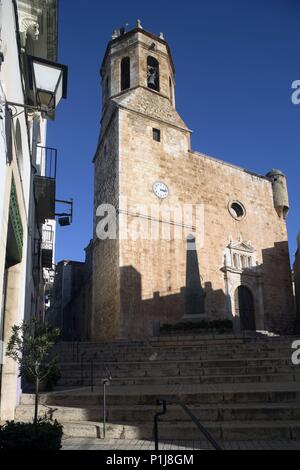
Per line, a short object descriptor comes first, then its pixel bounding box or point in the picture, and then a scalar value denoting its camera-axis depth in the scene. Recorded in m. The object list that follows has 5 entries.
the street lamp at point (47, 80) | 5.58
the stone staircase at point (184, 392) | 6.36
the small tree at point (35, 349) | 6.11
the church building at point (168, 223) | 20.31
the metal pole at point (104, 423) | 6.30
